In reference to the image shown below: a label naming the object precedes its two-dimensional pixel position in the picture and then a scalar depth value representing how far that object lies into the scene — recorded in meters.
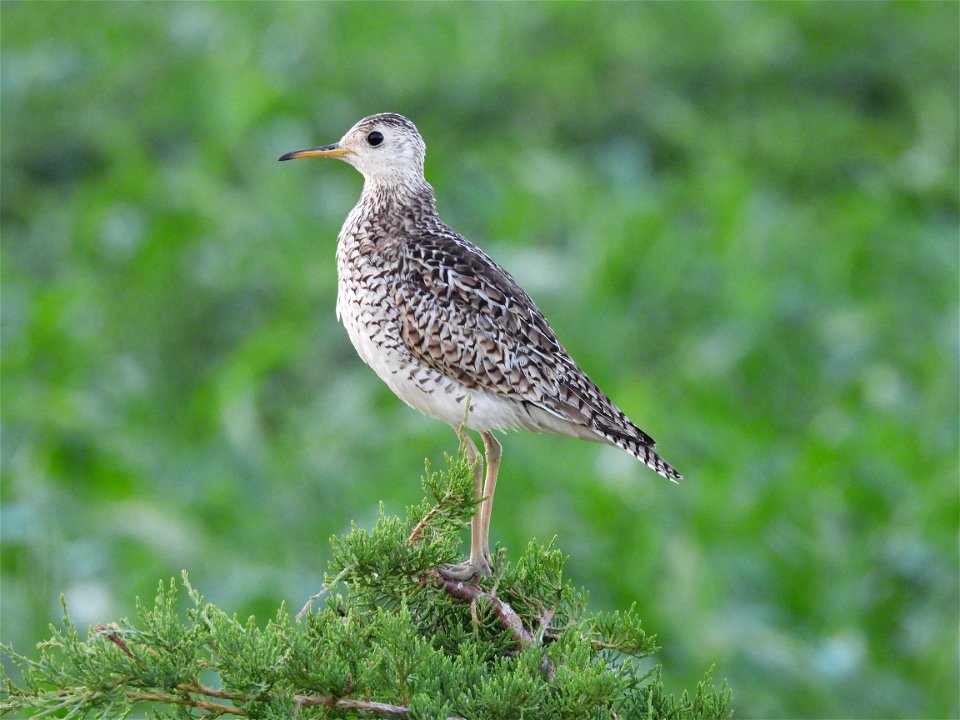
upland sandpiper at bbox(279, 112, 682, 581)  11.80
